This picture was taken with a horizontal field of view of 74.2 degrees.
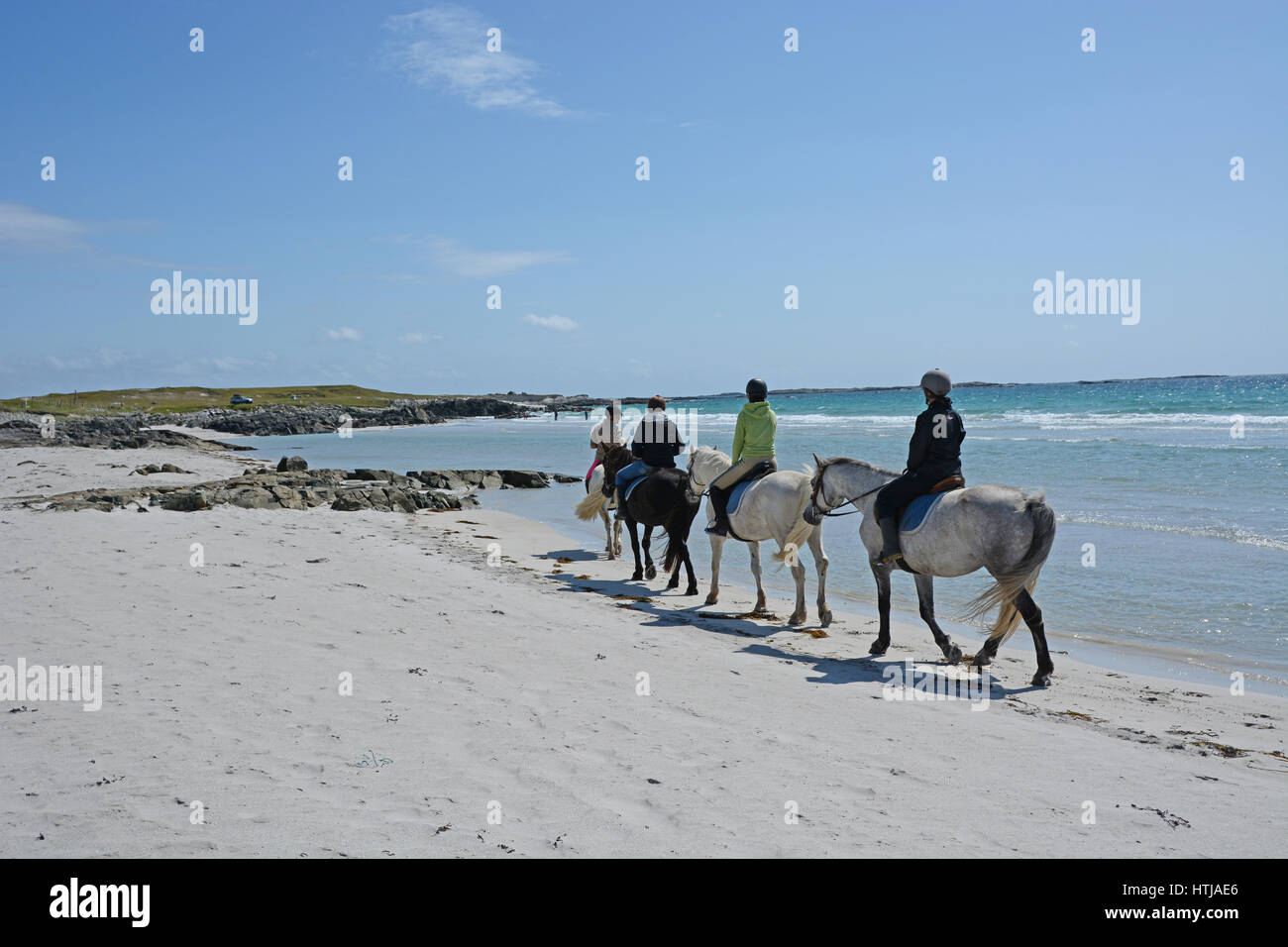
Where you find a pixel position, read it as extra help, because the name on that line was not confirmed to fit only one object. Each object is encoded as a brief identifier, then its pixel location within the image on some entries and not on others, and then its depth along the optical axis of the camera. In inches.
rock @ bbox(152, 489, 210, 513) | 650.2
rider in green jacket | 438.9
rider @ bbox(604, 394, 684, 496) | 514.0
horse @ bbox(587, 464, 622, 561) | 620.7
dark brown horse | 496.4
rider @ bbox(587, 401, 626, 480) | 605.4
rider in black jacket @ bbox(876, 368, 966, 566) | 333.4
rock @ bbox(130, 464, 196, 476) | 1079.7
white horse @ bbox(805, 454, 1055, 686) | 311.9
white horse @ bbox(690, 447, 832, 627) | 410.5
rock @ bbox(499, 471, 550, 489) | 1120.2
